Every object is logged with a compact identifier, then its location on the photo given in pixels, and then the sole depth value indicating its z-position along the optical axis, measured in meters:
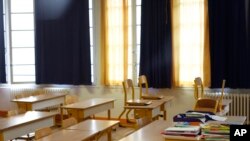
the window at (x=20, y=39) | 8.77
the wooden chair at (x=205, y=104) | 5.68
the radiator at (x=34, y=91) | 8.48
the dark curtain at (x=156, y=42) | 7.65
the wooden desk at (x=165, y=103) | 6.38
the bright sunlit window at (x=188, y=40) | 7.49
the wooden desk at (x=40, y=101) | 6.39
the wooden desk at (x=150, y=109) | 5.62
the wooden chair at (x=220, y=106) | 5.66
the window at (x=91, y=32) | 8.28
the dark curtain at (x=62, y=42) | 8.24
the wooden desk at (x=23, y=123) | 4.37
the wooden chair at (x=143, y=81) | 7.29
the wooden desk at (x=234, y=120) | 3.62
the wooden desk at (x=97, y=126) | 4.41
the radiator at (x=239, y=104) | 7.15
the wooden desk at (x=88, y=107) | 5.65
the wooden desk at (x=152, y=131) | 3.26
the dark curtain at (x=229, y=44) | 7.16
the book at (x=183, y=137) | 3.03
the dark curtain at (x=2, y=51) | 8.72
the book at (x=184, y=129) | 3.08
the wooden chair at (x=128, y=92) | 7.16
